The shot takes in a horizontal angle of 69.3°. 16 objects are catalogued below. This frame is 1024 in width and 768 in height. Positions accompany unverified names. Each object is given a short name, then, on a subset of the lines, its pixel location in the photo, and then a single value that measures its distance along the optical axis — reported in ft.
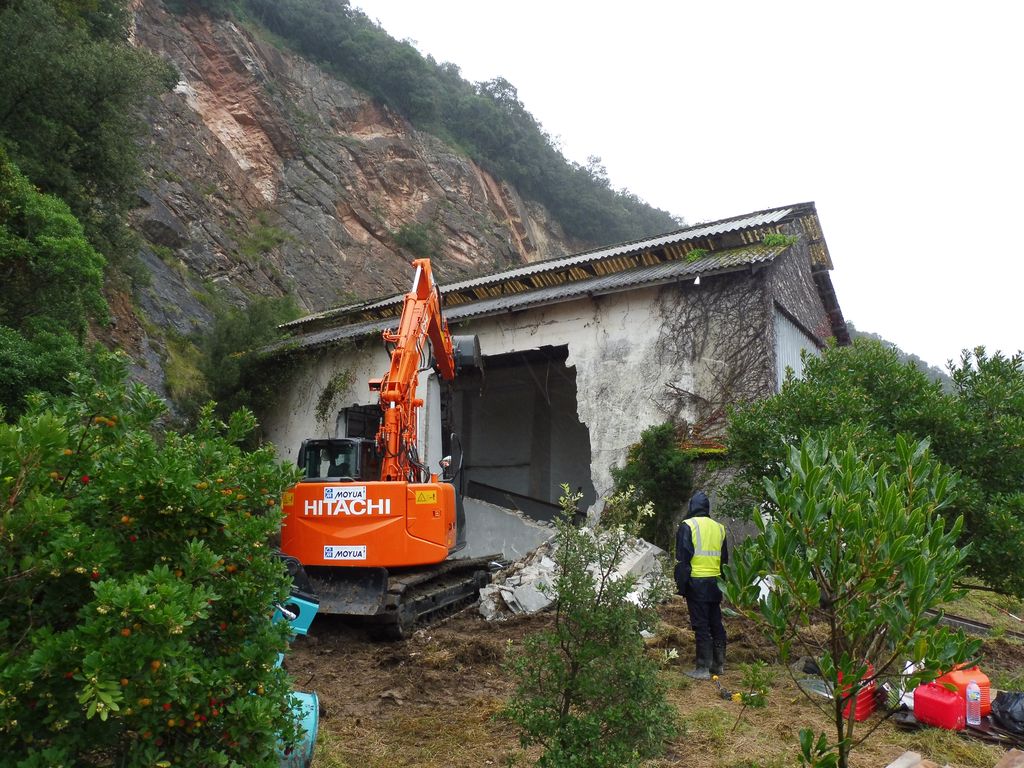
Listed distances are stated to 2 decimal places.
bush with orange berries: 7.23
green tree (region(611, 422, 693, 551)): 38.19
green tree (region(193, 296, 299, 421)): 55.47
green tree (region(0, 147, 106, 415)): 32.45
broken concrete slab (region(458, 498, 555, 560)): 42.93
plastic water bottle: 16.37
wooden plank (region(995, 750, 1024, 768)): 13.39
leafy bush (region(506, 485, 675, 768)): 11.42
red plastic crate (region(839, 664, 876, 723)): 16.58
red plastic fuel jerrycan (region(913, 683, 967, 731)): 16.55
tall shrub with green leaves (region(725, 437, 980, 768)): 8.86
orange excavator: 25.21
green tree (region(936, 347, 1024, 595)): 21.02
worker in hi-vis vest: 21.54
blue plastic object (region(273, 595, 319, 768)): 10.72
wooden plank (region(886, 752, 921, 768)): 13.20
